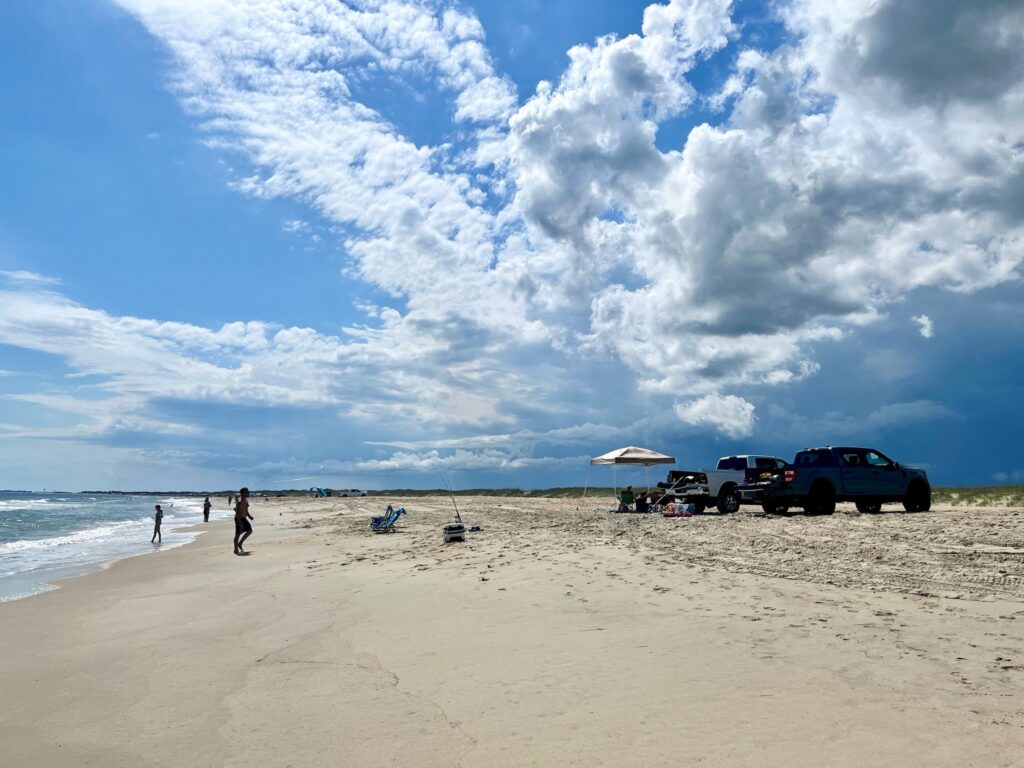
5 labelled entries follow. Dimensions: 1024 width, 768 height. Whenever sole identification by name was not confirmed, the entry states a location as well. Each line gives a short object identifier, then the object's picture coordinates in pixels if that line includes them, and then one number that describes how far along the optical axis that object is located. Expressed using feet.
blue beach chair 76.07
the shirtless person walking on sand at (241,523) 65.36
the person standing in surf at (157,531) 90.99
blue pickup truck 68.90
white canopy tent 95.91
